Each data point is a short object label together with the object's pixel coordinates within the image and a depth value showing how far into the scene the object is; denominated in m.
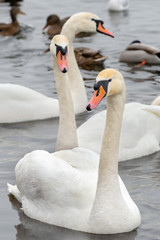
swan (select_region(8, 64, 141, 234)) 6.49
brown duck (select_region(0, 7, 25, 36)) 18.34
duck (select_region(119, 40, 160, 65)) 15.02
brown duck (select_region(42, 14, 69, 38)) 18.23
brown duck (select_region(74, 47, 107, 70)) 14.84
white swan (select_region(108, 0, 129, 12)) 21.16
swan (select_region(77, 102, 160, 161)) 8.91
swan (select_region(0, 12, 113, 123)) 10.69
